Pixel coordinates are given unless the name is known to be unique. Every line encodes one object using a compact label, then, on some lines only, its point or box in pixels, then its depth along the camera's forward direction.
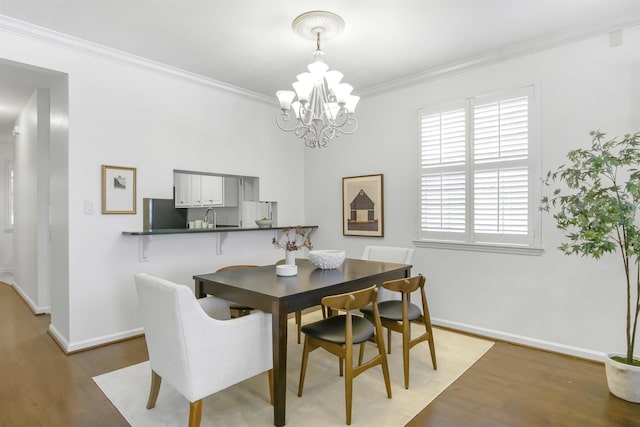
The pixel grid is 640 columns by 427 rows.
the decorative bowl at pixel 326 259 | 2.89
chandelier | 2.63
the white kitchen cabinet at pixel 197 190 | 3.96
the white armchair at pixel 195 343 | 1.77
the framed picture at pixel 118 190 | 3.26
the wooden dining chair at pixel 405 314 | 2.46
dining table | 2.00
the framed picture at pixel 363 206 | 4.30
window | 3.24
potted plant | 2.21
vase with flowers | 2.74
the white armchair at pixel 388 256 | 3.36
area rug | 2.10
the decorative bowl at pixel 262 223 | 4.50
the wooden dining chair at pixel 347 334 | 2.05
